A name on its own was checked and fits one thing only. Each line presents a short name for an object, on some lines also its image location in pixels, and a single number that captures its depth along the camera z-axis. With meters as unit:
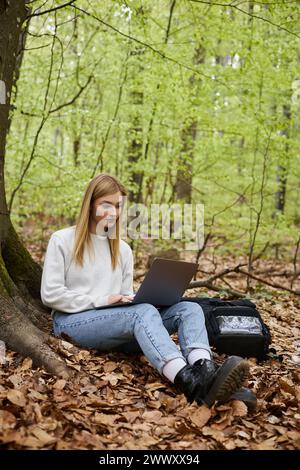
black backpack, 3.79
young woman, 2.90
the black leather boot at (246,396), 2.75
